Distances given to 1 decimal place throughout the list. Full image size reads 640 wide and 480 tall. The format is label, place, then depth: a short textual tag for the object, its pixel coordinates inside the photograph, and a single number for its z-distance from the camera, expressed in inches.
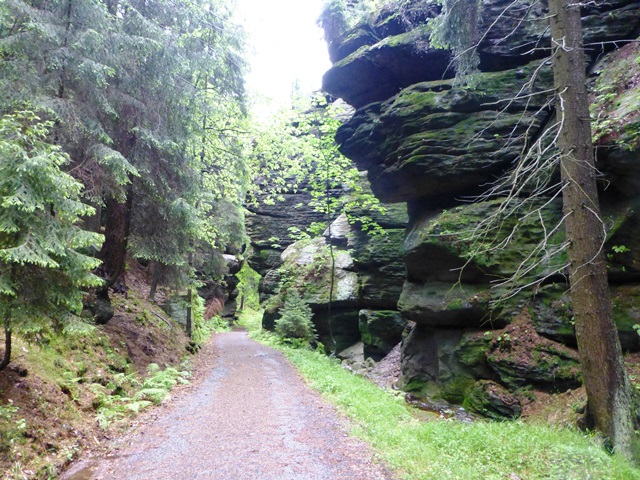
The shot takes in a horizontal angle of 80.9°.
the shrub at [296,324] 729.6
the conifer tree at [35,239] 180.9
